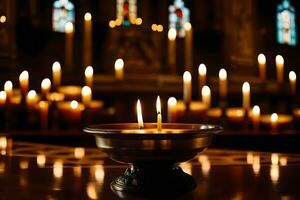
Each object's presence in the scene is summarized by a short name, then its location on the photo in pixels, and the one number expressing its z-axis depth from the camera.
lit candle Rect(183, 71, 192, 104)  2.91
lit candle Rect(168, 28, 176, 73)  4.33
